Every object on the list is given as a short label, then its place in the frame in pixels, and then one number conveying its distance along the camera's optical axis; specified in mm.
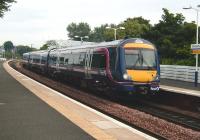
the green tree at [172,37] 53928
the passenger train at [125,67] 20078
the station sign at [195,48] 32188
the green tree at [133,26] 93731
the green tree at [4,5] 30203
